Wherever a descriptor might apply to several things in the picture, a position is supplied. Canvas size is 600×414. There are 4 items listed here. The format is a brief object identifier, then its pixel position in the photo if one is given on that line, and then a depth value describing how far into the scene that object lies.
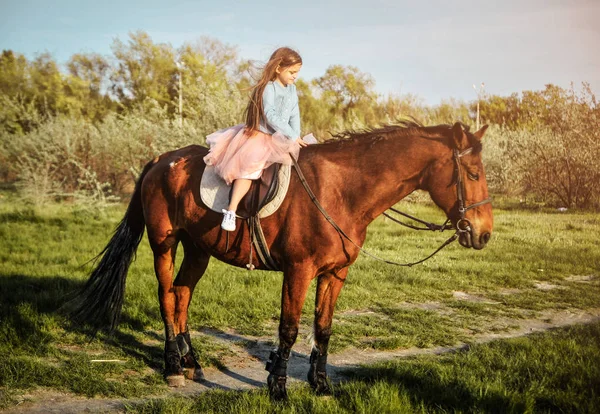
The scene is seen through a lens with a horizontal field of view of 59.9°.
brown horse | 4.09
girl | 4.38
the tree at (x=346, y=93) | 24.55
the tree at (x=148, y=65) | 40.69
